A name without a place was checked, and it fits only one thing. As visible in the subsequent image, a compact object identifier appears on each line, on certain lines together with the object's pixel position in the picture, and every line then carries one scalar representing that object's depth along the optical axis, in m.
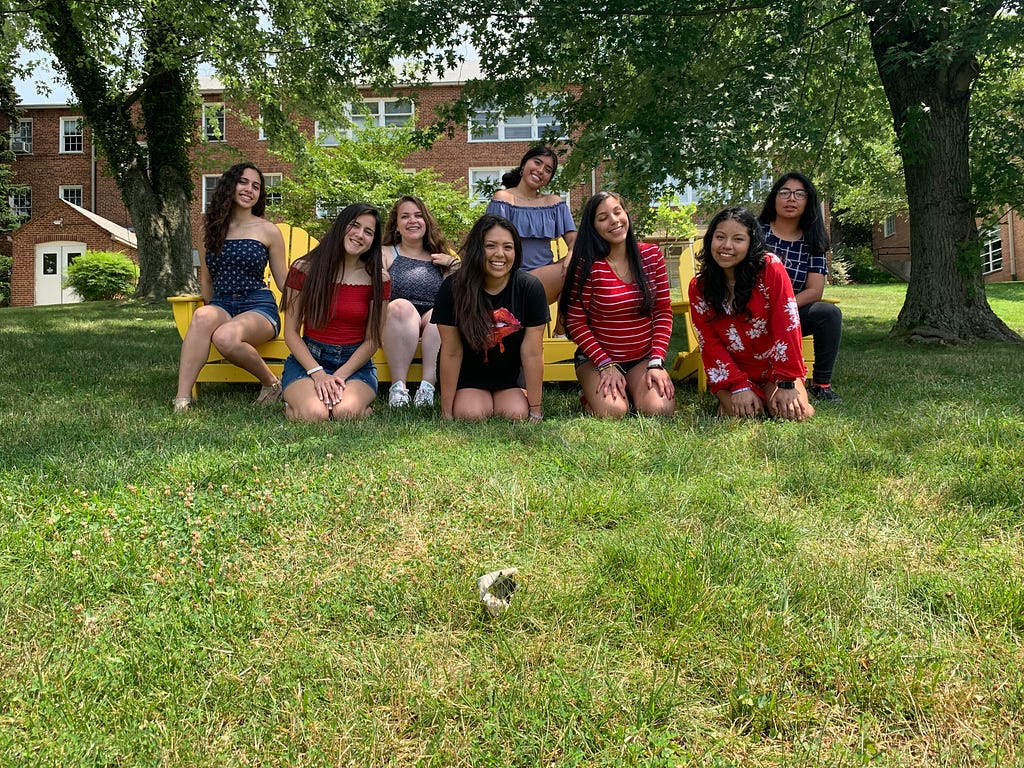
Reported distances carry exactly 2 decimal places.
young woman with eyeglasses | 4.73
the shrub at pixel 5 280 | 28.64
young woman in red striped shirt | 4.26
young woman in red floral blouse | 4.05
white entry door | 28.48
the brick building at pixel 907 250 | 23.67
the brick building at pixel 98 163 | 27.81
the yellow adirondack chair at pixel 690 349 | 4.78
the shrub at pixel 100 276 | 22.77
